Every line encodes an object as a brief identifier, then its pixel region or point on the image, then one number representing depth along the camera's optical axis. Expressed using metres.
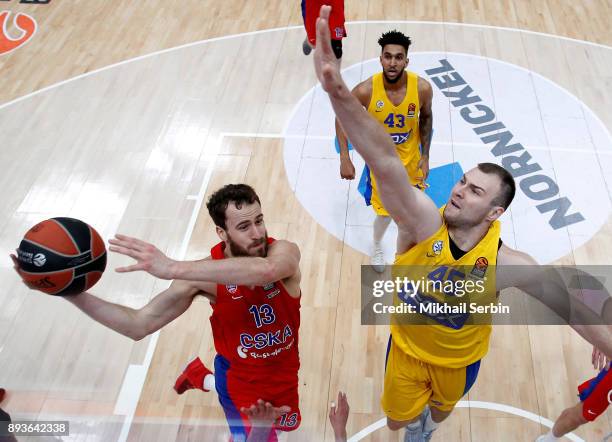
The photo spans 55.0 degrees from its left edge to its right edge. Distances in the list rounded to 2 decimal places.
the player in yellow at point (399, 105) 4.64
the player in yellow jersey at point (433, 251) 2.21
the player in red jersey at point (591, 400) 3.25
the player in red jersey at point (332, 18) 6.40
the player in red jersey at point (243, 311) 2.74
